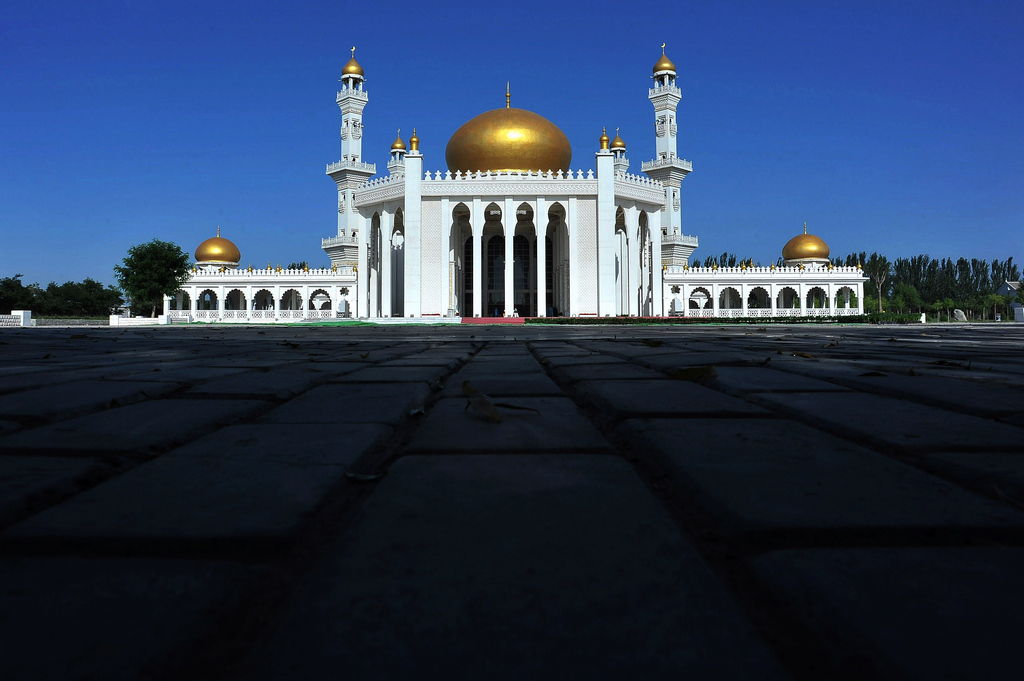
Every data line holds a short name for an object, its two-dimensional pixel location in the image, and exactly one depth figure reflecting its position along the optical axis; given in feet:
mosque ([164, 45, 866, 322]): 101.24
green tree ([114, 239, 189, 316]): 114.32
